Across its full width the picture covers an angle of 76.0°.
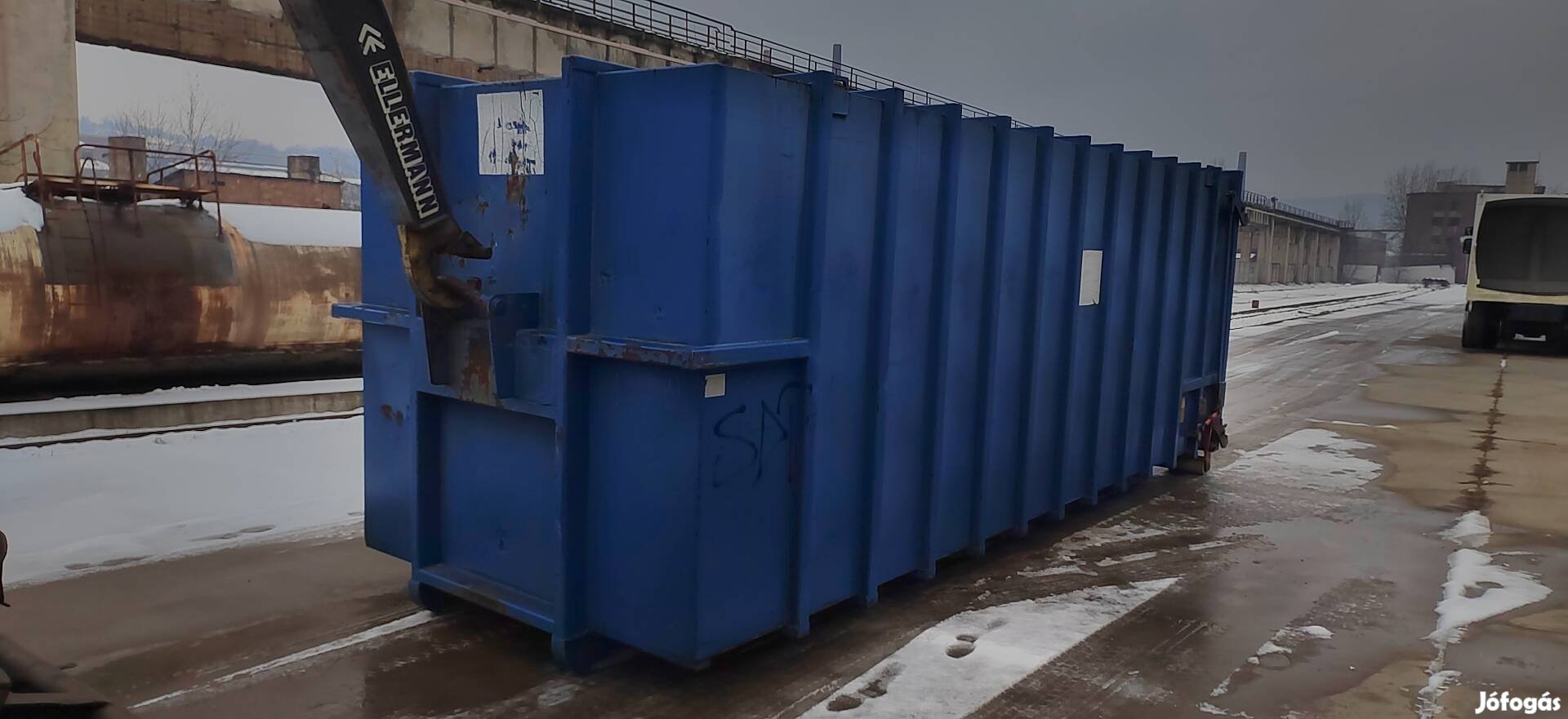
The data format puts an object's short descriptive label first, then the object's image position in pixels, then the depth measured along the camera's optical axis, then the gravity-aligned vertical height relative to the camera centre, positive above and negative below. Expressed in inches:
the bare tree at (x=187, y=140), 1964.8 +217.7
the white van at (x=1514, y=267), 835.4 +22.3
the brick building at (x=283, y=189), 1218.6 +69.6
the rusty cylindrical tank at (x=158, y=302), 379.2 -25.5
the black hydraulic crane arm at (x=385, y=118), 135.2 +19.1
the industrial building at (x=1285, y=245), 2871.6 +127.3
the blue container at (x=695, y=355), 163.6 -17.3
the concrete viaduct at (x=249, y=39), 575.8 +144.8
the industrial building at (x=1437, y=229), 3917.3 +247.9
